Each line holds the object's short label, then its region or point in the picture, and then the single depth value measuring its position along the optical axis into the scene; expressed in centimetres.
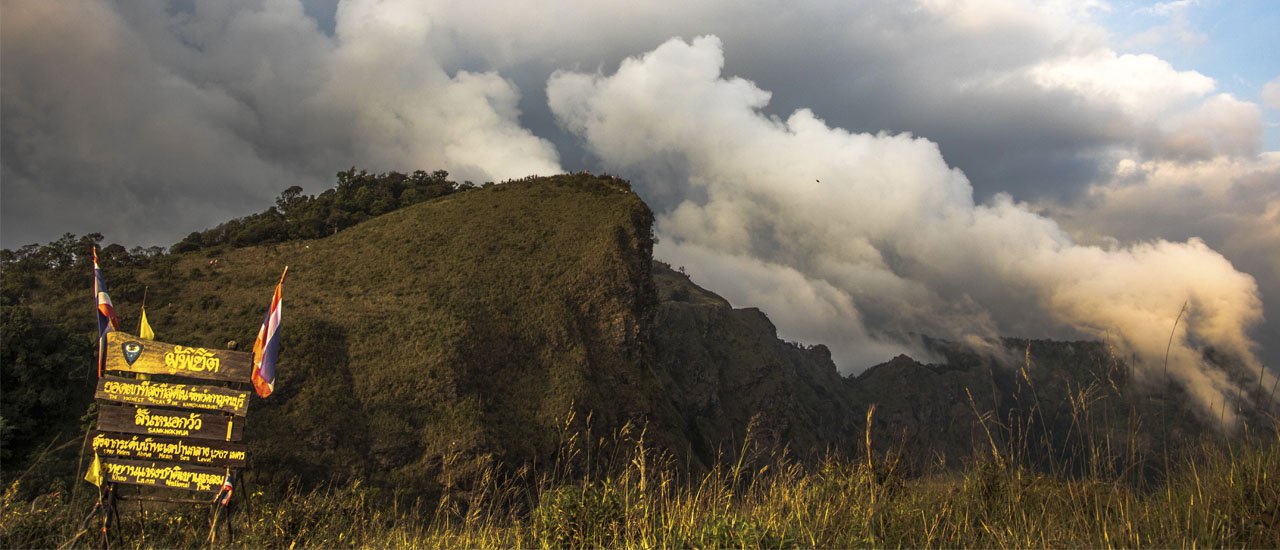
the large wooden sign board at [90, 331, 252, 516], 1127
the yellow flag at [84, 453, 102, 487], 1008
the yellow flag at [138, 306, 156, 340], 1230
